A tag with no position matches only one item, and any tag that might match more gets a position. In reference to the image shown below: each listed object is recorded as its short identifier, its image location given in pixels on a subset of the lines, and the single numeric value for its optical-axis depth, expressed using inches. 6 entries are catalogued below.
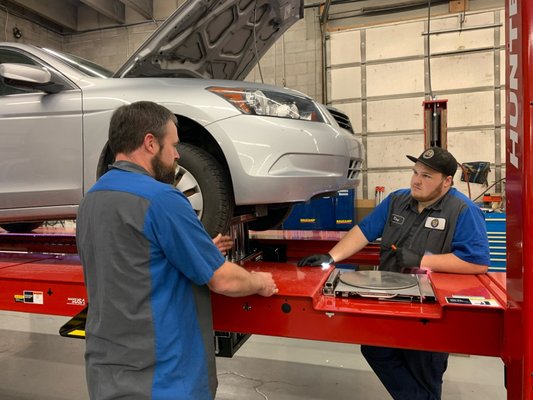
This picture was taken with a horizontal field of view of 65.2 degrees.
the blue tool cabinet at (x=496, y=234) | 175.6
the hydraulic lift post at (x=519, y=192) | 37.4
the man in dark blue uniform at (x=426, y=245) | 74.5
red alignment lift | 38.6
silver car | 73.7
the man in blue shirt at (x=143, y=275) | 49.4
